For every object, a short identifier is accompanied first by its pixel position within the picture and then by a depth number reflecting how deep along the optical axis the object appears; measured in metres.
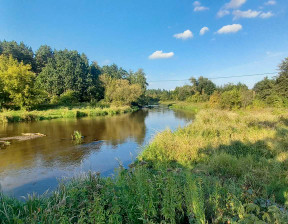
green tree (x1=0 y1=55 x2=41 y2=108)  27.02
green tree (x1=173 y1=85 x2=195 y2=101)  59.34
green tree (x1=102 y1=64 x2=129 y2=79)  65.80
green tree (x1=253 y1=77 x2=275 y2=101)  27.83
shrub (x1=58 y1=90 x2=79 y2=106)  35.84
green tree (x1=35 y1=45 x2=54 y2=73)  50.50
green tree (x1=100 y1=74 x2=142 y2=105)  40.12
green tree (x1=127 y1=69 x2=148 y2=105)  58.58
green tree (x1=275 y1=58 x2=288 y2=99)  24.83
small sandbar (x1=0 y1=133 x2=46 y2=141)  13.18
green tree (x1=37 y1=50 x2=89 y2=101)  40.09
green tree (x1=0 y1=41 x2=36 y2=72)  44.06
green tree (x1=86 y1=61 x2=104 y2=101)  44.18
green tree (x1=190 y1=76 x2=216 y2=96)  53.44
